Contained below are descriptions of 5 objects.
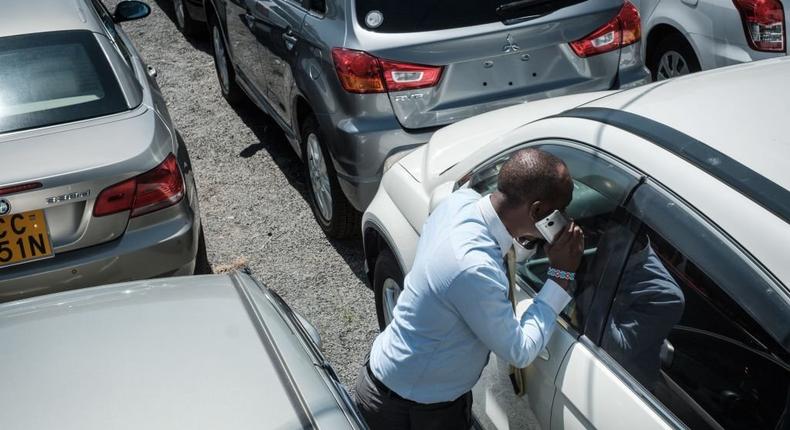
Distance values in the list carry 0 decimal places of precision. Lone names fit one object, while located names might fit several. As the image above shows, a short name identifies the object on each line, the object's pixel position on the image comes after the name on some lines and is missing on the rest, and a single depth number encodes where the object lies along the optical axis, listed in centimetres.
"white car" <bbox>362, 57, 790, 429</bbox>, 204
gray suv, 461
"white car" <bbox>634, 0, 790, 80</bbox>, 535
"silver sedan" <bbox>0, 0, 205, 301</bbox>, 394
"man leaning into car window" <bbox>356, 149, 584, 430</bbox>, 243
